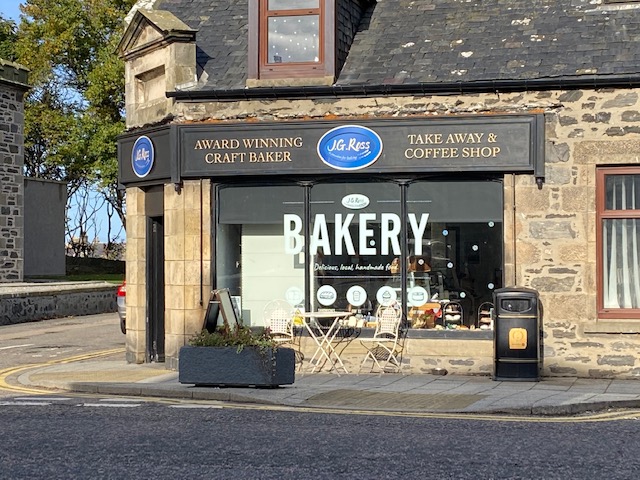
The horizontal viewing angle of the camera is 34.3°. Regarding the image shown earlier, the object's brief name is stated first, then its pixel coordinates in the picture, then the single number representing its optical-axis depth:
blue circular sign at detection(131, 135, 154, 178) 17.06
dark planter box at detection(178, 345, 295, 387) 13.68
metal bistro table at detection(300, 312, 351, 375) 15.70
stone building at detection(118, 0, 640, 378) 15.20
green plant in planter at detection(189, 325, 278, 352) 13.77
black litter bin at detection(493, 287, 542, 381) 14.49
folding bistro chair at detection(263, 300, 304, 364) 16.06
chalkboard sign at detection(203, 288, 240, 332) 14.78
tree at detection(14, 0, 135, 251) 47.44
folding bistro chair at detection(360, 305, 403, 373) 15.62
